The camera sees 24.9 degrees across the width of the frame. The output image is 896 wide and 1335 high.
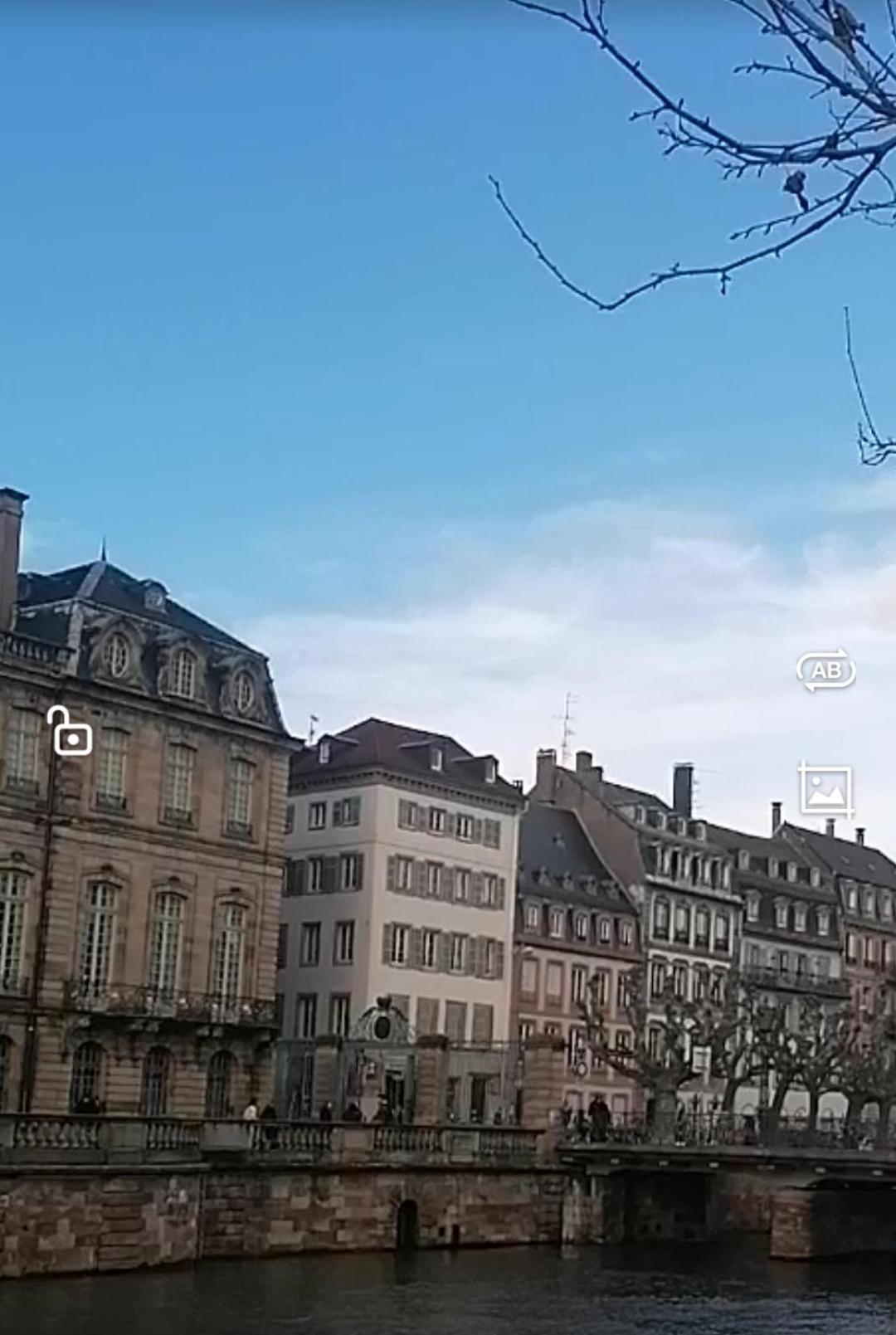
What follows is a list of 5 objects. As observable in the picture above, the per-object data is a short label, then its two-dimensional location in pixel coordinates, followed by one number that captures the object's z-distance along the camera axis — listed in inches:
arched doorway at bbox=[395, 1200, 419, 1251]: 1637.6
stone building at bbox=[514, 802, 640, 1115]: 2401.6
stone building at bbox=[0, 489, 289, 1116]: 1727.4
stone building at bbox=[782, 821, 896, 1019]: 3026.6
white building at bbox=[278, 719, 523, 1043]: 2176.4
